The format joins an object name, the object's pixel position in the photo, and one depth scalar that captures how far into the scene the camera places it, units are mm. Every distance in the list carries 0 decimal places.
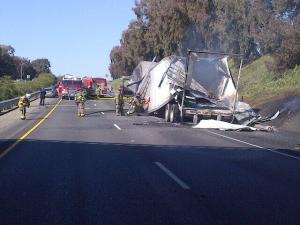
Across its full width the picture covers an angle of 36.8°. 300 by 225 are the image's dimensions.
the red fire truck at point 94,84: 47811
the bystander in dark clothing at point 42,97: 34980
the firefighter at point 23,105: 22799
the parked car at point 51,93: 49731
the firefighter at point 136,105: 25896
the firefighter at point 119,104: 26177
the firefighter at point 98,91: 47881
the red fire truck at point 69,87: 43269
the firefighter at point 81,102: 24749
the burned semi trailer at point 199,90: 21354
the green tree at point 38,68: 143630
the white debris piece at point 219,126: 19398
